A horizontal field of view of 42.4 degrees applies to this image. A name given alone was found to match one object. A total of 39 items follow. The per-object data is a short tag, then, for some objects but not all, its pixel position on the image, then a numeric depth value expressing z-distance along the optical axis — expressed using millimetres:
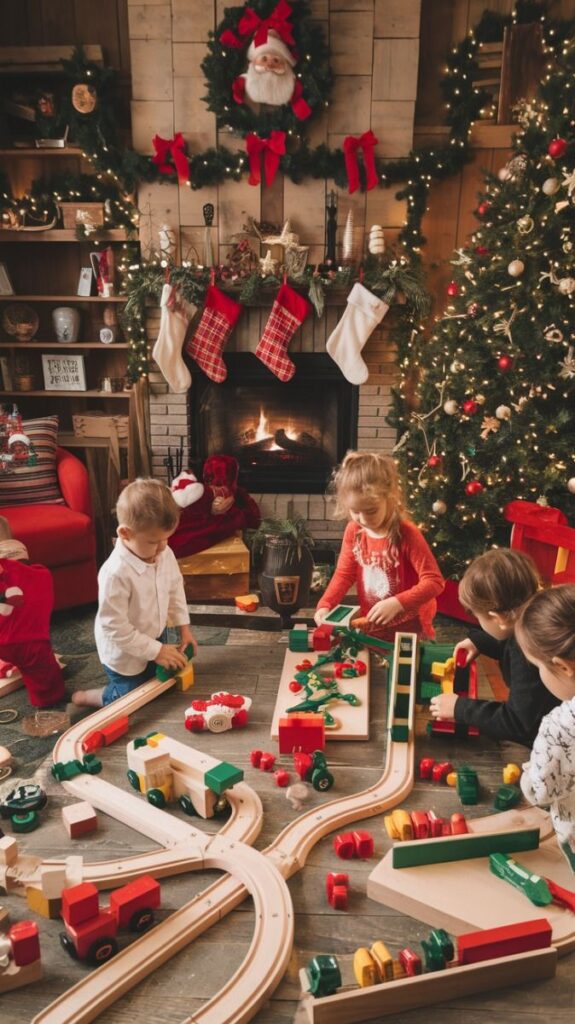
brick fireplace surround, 4375
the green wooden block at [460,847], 1354
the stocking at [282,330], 4227
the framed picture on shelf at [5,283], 4441
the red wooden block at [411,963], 1156
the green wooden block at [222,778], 1501
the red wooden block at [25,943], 1152
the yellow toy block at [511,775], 1630
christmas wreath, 3795
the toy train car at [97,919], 1206
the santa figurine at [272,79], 3758
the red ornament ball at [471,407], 3406
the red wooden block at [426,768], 1655
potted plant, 3061
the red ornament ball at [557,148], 2984
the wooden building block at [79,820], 1468
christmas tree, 3098
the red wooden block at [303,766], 1646
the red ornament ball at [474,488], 3418
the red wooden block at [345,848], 1420
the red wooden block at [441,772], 1641
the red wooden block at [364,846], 1422
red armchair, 3449
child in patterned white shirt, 1376
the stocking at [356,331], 4141
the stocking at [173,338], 4195
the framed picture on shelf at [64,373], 4613
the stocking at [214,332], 4230
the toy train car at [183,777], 1524
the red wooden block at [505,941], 1156
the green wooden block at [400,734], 1743
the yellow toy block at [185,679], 2010
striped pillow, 3736
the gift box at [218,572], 3863
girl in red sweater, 2334
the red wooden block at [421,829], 1460
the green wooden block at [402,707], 1786
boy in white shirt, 2088
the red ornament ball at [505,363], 3258
